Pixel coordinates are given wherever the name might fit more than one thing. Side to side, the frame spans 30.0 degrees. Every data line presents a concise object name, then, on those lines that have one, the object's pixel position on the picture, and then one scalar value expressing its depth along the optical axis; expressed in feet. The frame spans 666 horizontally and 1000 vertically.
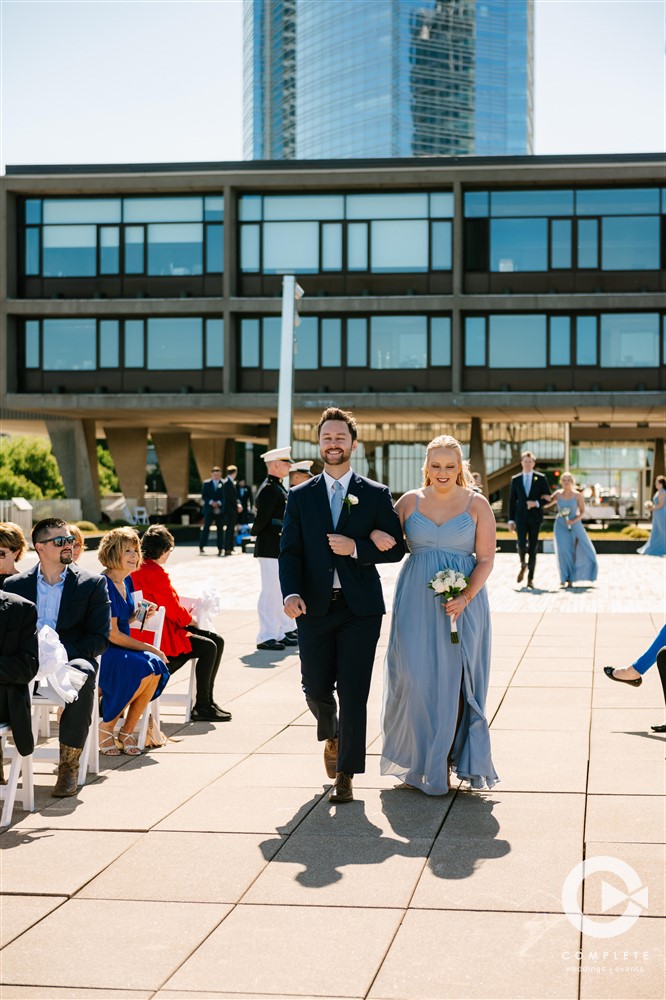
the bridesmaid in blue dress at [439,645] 22.99
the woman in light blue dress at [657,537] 102.22
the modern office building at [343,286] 141.69
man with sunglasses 23.59
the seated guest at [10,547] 24.41
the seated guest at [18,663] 21.61
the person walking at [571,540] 68.33
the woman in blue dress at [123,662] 26.68
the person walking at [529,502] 67.62
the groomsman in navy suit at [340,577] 22.70
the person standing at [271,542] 43.47
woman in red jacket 29.35
